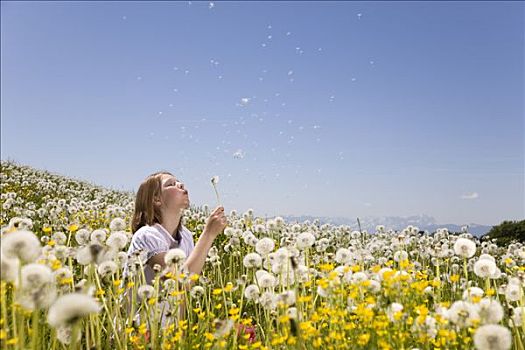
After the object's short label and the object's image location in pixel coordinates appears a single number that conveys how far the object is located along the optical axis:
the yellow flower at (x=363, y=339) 2.89
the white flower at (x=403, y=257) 4.21
